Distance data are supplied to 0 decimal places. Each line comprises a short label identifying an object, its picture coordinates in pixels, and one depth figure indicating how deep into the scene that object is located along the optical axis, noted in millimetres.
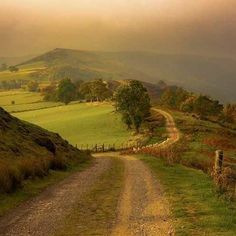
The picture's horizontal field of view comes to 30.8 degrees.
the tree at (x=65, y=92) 194375
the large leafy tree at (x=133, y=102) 103438
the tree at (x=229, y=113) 158062
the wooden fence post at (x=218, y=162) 26062
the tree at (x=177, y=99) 186088
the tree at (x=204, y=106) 157875
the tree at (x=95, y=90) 171250
